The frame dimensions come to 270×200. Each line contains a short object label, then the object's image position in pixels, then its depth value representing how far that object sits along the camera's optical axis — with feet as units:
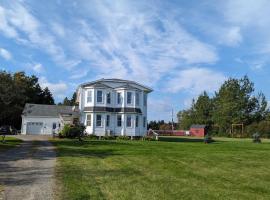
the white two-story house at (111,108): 88.91
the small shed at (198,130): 165.28
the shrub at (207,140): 81.78
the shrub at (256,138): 89.39
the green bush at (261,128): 141.87
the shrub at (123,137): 85.83
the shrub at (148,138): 87.13
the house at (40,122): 113.97
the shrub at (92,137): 83.83
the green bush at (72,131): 76.91
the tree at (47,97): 174.06
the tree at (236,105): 158.99
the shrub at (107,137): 84.06
